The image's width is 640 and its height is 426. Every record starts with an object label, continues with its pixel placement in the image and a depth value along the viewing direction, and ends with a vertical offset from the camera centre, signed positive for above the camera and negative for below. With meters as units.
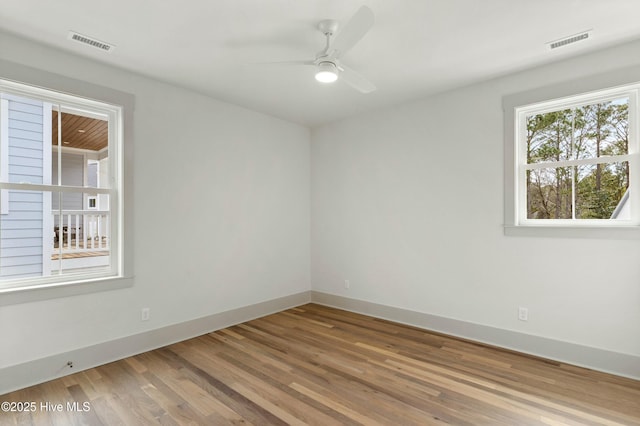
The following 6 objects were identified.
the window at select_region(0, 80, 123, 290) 2.62 +0.23
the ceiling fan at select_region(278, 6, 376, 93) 1.95 +1.16
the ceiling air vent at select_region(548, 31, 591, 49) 2.51 +1.41
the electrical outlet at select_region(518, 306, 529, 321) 3.12 -0.97
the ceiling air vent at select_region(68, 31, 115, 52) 2.51 +1.40
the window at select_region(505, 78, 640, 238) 2.76 +0.49
